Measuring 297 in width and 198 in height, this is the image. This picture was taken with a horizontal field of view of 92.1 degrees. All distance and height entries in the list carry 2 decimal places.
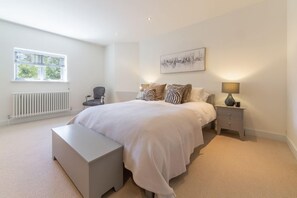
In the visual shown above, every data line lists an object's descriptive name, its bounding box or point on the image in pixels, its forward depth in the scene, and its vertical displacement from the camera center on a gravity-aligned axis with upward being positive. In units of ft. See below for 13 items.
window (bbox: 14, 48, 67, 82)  11.69 +2.93
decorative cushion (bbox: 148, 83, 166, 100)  10.61 +0.62
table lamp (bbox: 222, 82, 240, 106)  8.45 +0.54
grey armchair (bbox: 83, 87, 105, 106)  15.74 +0.60
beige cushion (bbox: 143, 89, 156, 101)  10.30 +0.25
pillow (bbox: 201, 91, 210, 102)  9.61 +0.15
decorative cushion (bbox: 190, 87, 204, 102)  9.58 +0.22
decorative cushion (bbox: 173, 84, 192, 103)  9.24 +0.34
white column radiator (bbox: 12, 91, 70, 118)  11.22 -0.36
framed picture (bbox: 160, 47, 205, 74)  10.74 +2.99
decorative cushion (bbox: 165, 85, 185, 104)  8.98 +0.27
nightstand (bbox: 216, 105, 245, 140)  8.21 -1.21
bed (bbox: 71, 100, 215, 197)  3.77 -1.23
